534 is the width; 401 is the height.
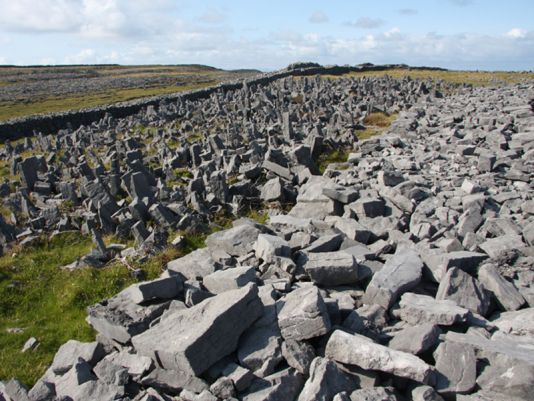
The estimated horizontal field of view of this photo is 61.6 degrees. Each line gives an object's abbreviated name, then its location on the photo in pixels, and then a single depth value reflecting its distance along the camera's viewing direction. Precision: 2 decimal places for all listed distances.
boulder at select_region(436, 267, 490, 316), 6.09
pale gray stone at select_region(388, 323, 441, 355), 4.98
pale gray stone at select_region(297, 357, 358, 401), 4.58
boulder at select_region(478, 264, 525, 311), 6.11
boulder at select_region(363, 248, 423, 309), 6.16
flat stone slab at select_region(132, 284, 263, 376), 5.07
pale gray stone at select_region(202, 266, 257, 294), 6.66
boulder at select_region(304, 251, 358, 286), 6.71
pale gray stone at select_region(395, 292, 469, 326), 5.49
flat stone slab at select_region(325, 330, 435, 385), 4.54
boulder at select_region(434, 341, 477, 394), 4.60
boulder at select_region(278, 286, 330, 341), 5.26
